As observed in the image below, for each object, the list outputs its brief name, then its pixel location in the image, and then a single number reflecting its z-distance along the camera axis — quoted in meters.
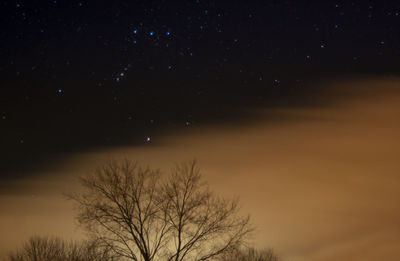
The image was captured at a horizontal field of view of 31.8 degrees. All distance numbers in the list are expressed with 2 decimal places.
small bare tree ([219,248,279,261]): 61.91
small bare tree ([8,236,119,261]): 46.92
